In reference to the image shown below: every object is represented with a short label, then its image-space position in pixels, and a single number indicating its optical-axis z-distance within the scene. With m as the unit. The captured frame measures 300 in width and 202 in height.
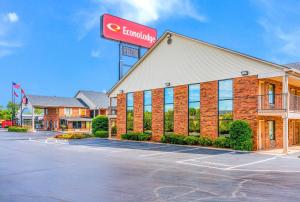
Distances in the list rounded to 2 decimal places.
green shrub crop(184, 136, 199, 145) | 23.14
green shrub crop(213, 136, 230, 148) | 20.87
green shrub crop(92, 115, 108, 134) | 36.72
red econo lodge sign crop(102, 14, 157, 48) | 35.03
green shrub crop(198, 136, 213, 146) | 22.25
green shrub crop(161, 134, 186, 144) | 24.30
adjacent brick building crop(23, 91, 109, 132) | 58.38
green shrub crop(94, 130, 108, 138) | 34.91
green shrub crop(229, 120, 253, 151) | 19.75
